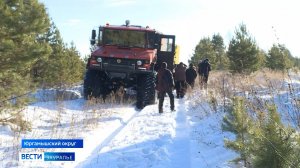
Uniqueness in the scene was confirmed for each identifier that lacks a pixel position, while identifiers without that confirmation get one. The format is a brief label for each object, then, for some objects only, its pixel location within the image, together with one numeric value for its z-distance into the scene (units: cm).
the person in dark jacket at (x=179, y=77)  1714
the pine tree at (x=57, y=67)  2333
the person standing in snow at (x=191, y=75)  1870
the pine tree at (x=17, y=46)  848
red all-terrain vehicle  1395
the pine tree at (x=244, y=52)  2905
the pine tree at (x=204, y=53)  4156
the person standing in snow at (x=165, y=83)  1288
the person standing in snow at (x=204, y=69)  2005
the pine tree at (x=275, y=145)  388
